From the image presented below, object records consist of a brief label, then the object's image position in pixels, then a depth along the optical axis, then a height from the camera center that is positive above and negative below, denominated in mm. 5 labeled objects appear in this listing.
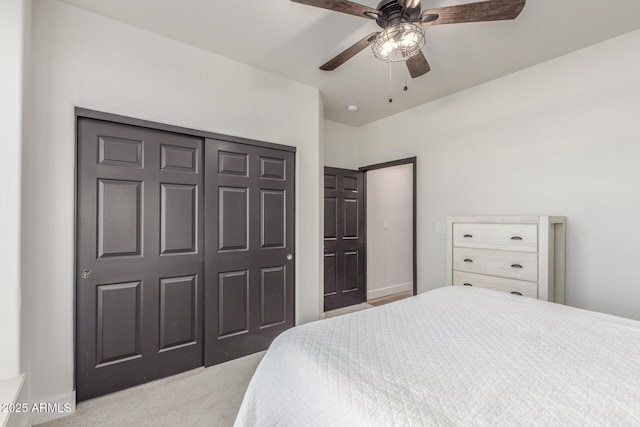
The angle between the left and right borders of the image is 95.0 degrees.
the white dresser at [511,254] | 2234 -340
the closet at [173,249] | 2021 -299
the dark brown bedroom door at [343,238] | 3920 -349
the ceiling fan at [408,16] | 1455 +1032
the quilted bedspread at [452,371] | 778 -520
